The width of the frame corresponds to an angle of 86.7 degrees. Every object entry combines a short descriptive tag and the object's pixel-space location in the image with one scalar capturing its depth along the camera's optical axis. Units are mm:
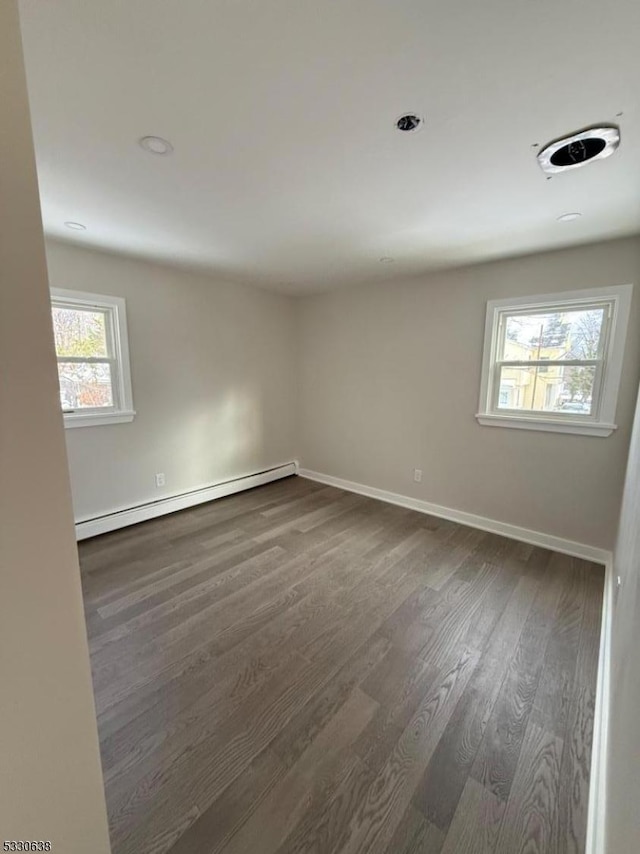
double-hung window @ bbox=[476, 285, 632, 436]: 2578
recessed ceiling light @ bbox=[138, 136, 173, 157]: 1457
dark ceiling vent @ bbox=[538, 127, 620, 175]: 1398
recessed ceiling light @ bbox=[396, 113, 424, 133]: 1329
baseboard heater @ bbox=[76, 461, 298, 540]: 3035
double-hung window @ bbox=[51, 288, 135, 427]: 2846
